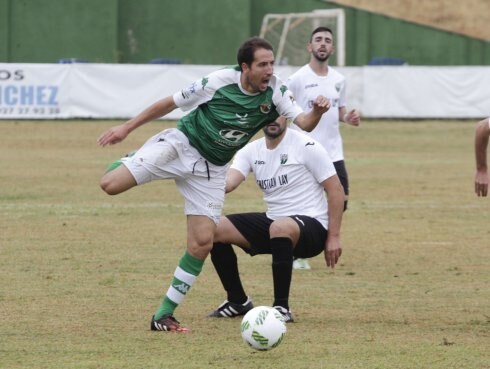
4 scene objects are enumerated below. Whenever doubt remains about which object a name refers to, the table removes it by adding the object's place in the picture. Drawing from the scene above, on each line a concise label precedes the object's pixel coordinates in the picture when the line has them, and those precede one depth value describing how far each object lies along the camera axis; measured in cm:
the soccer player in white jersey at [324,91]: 2470
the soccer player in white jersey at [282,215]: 1783
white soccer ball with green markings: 1495
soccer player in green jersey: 1655
